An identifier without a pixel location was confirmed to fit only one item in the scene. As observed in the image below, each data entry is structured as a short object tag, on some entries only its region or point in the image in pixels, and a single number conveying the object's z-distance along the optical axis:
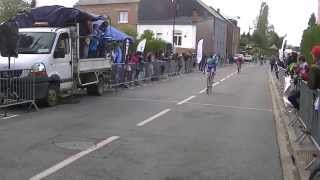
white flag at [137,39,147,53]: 26.62
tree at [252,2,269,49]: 114.55
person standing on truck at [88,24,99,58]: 16.58
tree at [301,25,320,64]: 13.99
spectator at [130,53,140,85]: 22.57
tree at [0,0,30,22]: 39.70
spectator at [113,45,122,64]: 21.63
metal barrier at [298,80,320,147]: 7.07
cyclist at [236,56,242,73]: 42.88
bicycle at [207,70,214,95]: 19.46
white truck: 13.18
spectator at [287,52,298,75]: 12.44
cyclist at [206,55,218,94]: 19.54
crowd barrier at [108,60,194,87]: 19.75
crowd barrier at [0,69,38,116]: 11.92
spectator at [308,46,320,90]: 7.29
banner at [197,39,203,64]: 30.44
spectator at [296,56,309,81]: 10.34
